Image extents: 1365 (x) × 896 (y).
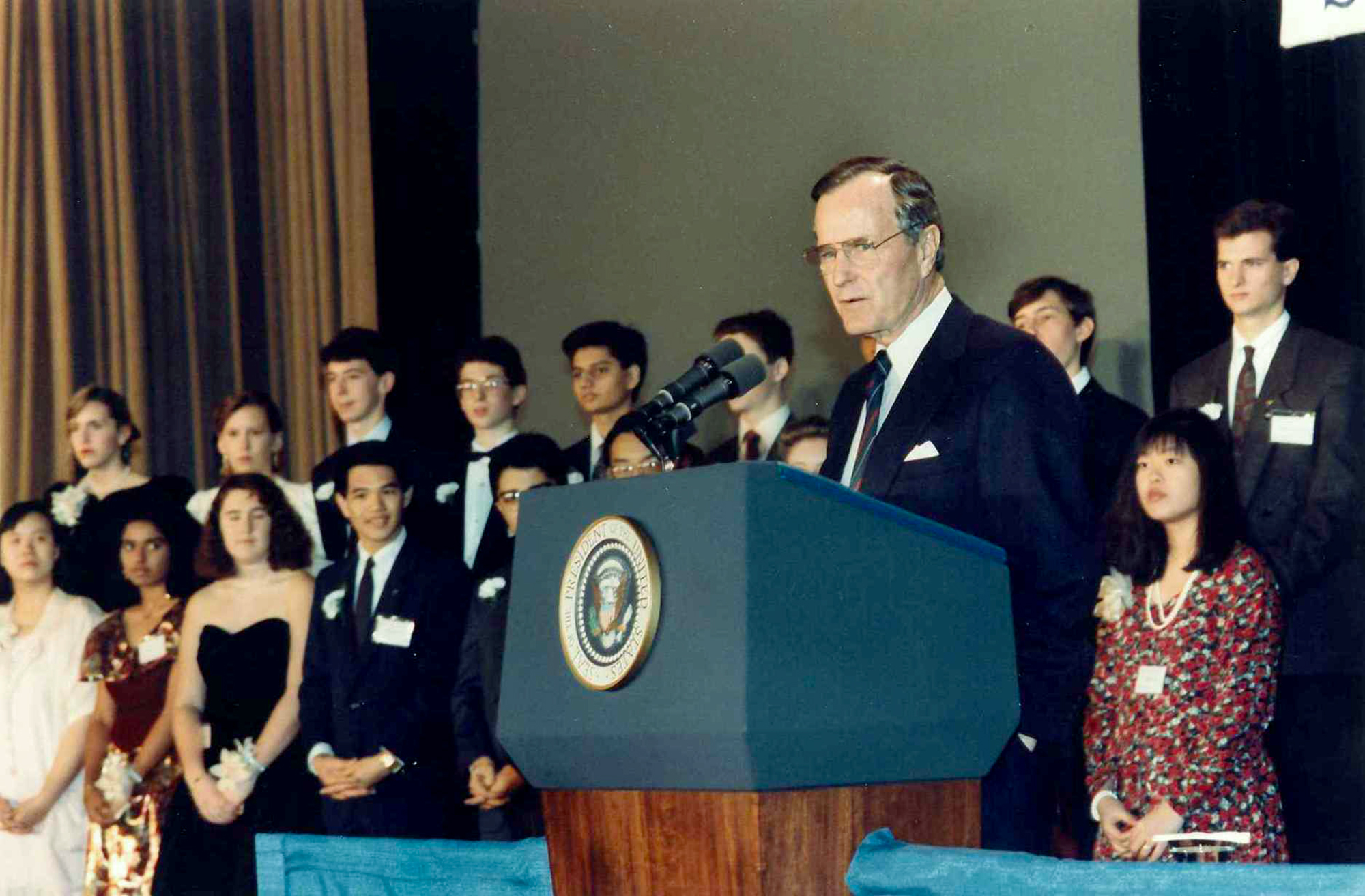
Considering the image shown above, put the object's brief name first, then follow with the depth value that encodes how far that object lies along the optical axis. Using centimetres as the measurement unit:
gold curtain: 670
